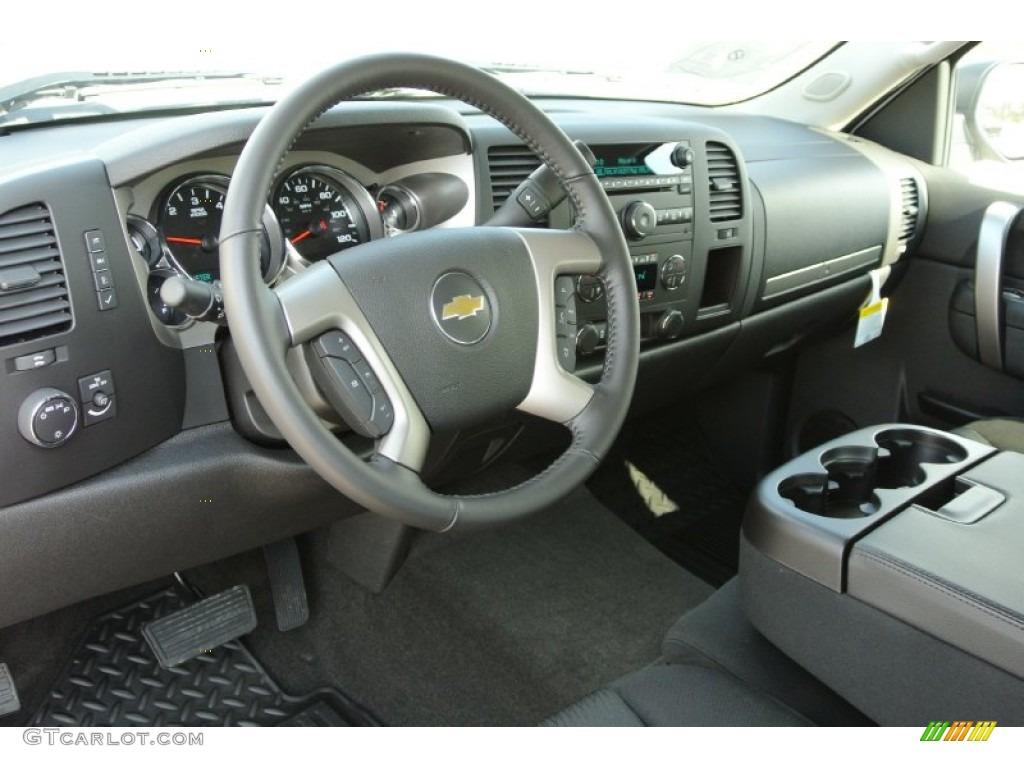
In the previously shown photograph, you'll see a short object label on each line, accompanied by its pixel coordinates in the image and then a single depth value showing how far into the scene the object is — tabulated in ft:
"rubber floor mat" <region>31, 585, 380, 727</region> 5.65
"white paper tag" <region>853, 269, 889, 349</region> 8.28
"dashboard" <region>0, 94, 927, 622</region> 3.68
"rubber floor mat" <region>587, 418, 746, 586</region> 7.54
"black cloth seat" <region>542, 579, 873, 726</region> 4.05
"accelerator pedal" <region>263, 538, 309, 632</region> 6.34
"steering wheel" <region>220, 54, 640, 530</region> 3.16
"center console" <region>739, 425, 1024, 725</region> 3.71
